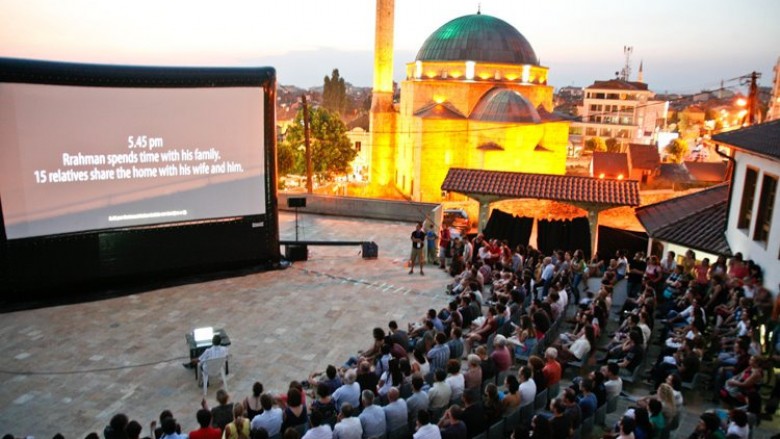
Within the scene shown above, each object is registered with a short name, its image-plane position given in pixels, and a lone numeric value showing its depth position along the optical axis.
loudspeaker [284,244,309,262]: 17.11
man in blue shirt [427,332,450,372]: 8.52
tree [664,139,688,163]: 67.56
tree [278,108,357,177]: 46.19
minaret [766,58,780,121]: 52.43
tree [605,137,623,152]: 82.09
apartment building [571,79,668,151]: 86.94
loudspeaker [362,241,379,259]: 17.62
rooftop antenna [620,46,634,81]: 119.16
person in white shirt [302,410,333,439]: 6.12
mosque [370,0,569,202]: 36.94
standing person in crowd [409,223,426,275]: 15.77
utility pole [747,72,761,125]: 22.64
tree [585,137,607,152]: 74.23
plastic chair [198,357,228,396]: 8.97
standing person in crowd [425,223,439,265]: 17.01
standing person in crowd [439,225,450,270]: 16.64
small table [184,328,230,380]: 9.71
